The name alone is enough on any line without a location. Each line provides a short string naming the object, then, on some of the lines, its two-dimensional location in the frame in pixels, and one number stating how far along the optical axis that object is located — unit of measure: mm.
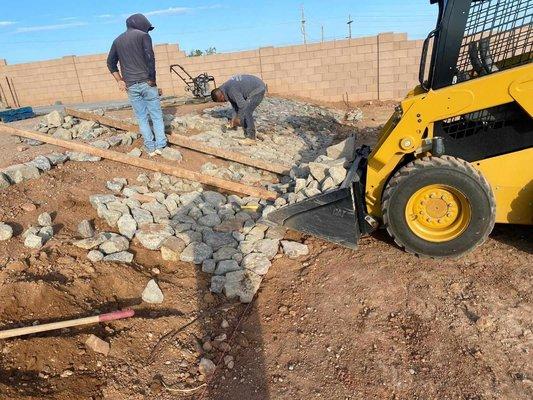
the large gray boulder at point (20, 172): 4723
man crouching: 7367
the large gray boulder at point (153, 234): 4133
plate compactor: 13047
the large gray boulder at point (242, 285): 3562
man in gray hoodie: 5402
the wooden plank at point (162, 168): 5141
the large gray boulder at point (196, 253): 4035
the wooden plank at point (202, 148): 6051
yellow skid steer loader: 3160
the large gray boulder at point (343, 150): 5312
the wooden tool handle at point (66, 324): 2654
